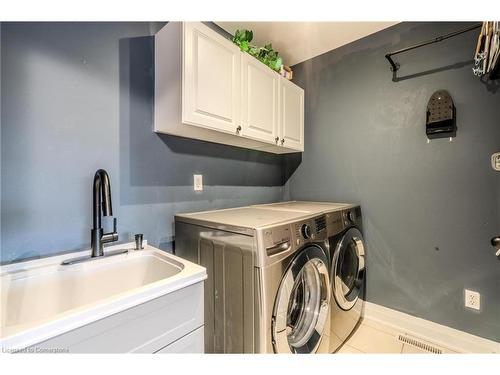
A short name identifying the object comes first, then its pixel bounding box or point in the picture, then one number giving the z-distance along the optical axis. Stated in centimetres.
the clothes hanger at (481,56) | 125
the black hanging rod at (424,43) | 147
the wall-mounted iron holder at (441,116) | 159
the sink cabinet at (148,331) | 61
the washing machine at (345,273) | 147
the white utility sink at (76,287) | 58
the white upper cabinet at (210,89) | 123
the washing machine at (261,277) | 101
